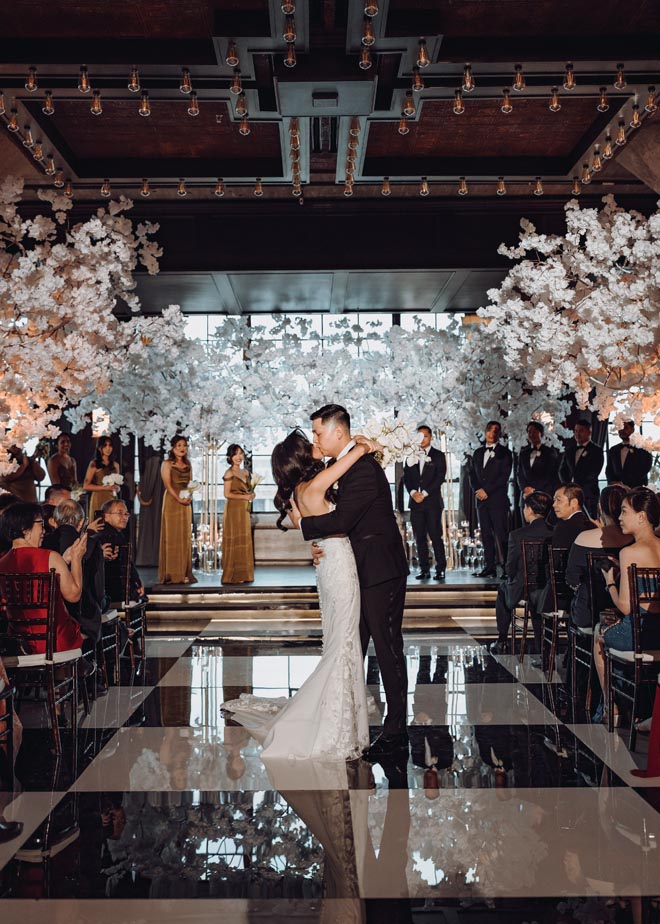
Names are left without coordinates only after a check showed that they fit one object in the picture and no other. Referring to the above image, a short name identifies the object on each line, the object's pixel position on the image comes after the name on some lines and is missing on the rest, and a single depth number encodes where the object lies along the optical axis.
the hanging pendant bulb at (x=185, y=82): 6.47
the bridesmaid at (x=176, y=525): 11.13
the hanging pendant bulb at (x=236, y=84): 6.47
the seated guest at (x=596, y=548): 5.92
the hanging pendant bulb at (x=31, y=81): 6.45
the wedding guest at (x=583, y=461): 11.30
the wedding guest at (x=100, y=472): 11.84
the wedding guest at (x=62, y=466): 11.63
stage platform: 9.52
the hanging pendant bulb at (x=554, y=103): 6.69
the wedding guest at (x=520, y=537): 7.55
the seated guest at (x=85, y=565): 5.91
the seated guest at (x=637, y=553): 4.83
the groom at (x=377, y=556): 4.71
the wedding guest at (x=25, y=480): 11.26
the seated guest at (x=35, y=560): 5.11
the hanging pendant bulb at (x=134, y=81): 6.37
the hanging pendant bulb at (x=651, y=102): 6.96
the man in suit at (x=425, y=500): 11.46
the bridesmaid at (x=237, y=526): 11.41
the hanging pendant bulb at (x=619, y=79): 6.52
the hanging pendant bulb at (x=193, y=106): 6.61
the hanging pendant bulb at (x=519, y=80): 6.39
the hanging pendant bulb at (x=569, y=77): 6.48
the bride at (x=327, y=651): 4.64
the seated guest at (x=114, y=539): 7.24
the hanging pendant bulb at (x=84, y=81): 6.41
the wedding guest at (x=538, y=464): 11.77
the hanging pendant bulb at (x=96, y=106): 6.46
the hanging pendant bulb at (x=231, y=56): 6.11
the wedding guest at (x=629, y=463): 10.88
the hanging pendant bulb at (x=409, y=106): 6.75
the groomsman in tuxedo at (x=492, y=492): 11.39
